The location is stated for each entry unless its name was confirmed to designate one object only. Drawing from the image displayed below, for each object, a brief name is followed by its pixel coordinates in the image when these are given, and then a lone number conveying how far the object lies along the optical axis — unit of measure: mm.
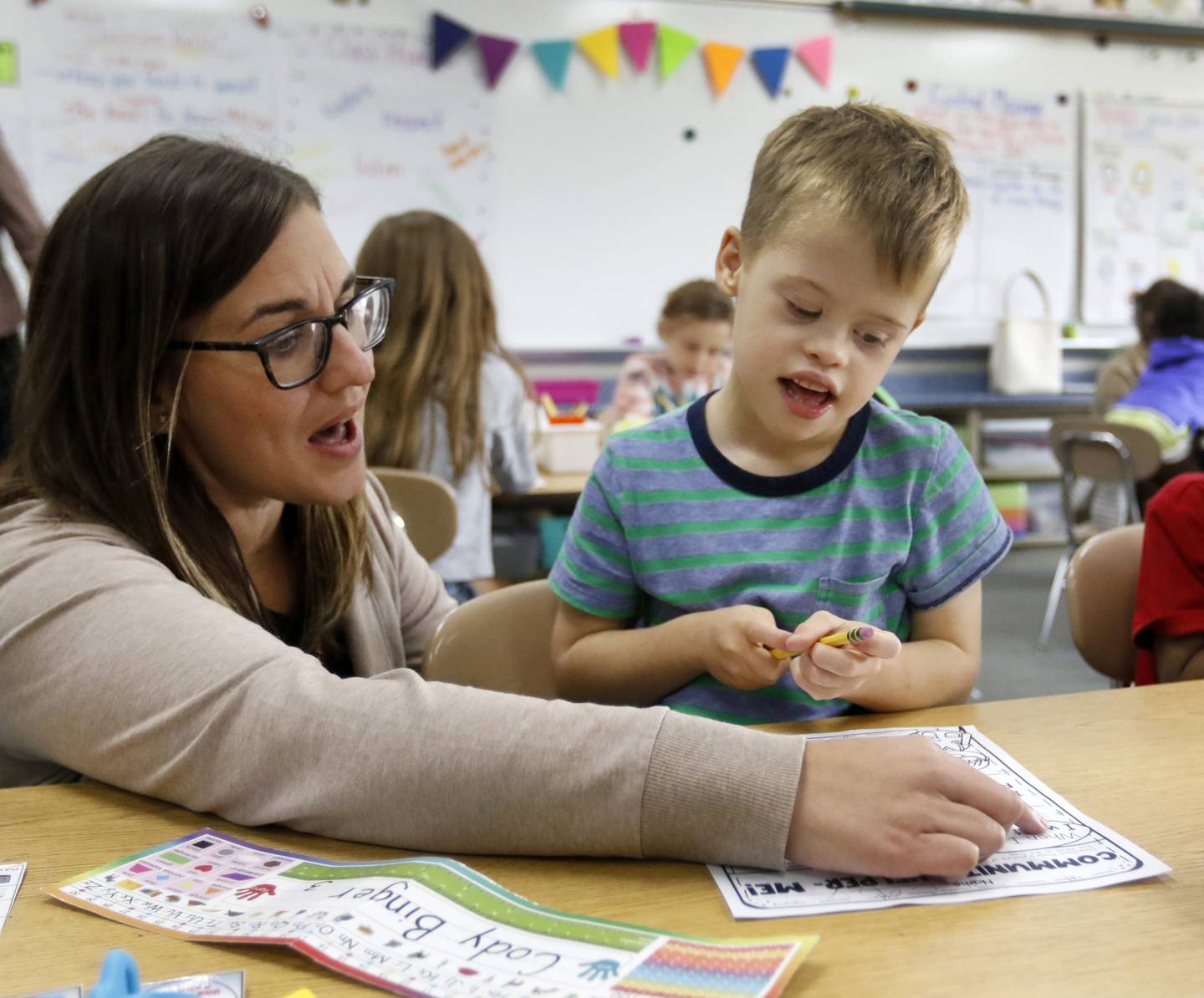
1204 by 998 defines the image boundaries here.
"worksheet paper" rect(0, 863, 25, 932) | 662
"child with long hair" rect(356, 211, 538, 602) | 2385
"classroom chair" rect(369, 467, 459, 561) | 2070
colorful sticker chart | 559
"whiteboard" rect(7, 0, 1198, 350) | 4129
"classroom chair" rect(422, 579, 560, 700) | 1203
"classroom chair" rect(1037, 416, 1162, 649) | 3664
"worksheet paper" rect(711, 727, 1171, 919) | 655
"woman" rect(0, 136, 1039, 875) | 692
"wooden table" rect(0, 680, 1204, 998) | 576
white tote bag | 5176
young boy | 1073
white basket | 3064
